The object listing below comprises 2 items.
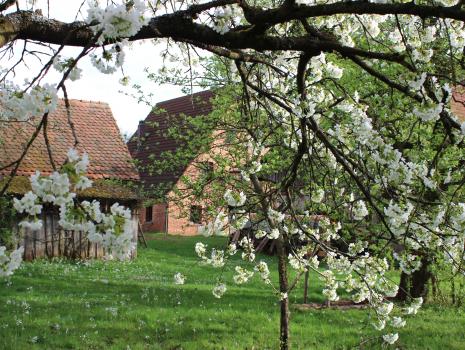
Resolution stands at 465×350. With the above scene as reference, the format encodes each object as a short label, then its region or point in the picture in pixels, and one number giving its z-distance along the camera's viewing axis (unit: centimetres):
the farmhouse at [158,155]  2712
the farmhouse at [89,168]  1680
